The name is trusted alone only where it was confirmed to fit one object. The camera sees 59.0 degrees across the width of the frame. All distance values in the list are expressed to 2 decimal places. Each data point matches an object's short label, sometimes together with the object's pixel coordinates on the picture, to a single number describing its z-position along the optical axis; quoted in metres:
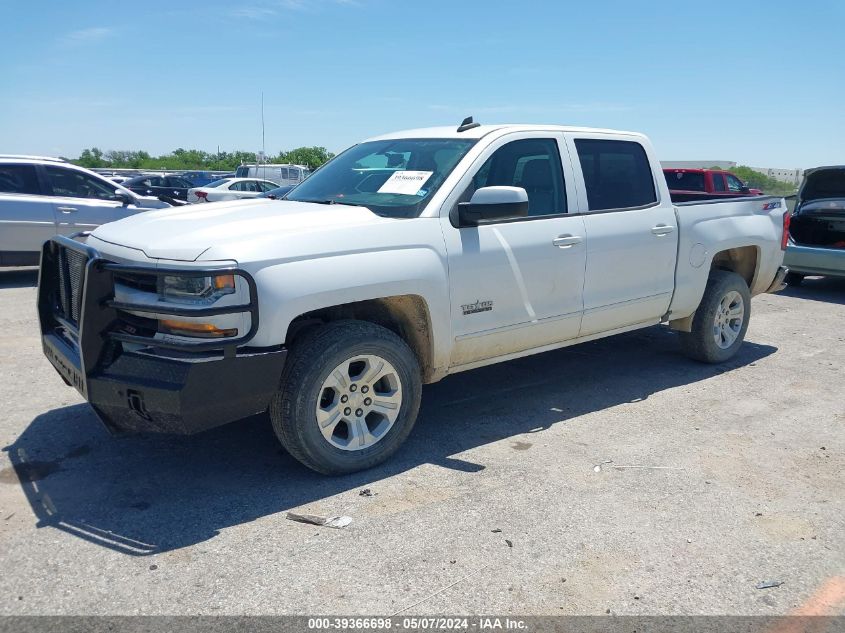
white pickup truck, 3.59
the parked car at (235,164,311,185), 32.12
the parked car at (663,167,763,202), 14.22
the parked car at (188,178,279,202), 19.72
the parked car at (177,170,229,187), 30.62
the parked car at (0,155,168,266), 9.94
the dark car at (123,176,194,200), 22.56
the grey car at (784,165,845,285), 10.19
